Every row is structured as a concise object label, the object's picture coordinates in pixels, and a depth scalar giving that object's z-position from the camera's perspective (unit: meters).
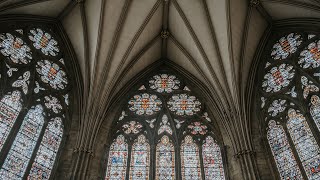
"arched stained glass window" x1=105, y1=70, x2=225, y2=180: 13.79
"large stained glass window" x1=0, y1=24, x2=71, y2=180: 12.09
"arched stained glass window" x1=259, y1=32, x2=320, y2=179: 12.70
